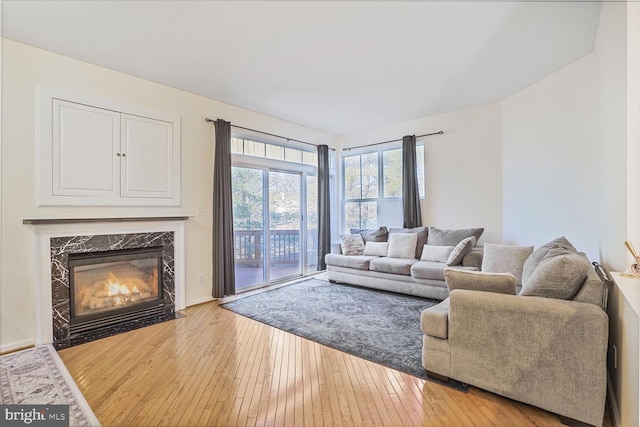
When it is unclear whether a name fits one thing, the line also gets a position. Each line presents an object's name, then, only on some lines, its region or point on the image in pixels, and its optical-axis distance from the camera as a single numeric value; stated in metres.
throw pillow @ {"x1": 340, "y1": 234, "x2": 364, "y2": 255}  5.02
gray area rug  2.54
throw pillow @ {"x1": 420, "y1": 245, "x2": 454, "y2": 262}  4.18
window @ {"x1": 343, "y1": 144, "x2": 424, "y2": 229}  5.48
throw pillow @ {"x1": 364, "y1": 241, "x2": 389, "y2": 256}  4.86
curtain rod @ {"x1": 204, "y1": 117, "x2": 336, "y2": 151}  4.05
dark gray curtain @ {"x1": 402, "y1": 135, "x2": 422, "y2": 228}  5.04
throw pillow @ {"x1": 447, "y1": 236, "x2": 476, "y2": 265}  3.85
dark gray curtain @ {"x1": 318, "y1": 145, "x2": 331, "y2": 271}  5.62
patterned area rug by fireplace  1.83
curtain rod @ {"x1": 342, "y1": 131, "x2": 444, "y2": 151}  4.96
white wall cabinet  2.87
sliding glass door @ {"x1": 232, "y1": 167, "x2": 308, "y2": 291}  4.58
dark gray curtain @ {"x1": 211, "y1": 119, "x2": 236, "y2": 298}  4.00
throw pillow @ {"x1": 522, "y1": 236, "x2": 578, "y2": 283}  2.42
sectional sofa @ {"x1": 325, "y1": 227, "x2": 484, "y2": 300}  3.89
